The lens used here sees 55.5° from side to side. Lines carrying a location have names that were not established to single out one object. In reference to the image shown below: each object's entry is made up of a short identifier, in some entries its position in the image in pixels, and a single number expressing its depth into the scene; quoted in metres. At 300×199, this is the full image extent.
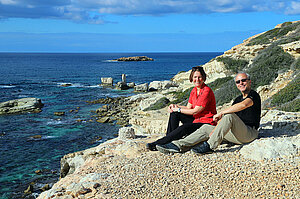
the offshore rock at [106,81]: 53.68
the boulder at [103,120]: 25.61
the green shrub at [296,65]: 18.94
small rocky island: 162.38
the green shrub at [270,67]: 20.59
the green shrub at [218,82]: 27.73
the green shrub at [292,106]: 12.01
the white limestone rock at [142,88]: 44.88
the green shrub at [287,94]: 14.24
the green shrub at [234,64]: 29.41
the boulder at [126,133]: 10.23
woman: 7.15
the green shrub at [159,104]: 27.34
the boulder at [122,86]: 47.91
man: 6.36
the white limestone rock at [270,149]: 6.19
